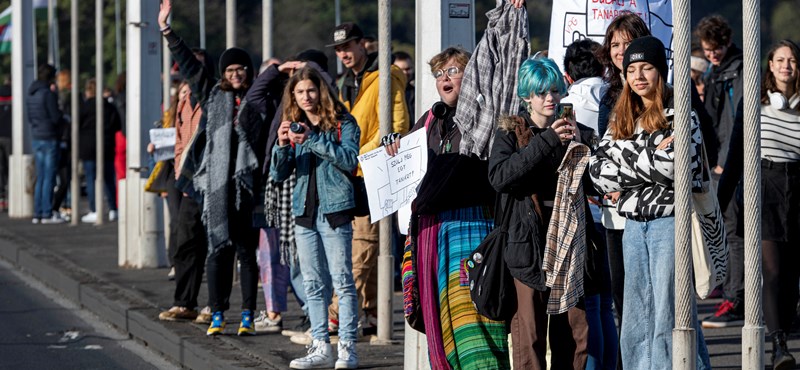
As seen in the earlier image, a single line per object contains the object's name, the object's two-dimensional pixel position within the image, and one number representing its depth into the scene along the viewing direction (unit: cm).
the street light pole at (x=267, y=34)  2175
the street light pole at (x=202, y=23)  4177
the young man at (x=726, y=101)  1704
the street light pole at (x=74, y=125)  3310
